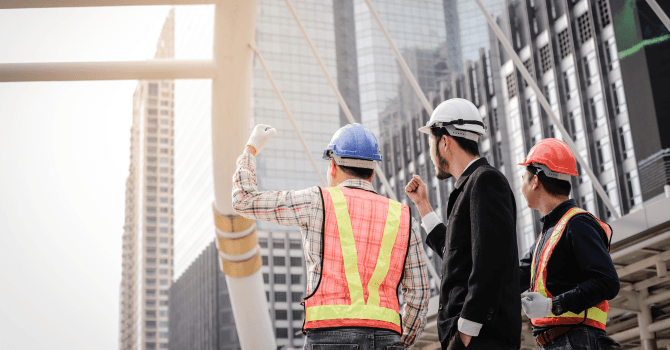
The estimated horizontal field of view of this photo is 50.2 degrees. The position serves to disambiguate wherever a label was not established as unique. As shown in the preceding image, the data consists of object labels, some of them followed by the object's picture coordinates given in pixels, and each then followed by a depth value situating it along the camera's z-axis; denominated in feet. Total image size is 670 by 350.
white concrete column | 27.48
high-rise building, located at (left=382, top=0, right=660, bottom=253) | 182.60
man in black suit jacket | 8.89
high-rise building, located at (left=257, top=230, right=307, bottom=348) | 265.34
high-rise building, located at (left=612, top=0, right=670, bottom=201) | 169.48
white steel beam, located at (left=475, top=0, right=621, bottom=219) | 22.03
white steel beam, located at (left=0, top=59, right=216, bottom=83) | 26.61
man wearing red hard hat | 10.20
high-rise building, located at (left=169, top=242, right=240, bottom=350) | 263.29
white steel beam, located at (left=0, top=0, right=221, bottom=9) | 22.20
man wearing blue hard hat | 10.21
